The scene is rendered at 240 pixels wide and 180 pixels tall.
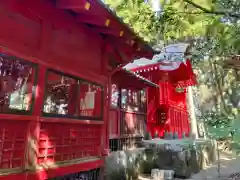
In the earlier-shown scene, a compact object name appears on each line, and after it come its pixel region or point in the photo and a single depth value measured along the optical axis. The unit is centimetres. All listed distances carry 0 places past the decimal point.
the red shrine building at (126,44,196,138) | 883
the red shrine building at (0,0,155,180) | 282
